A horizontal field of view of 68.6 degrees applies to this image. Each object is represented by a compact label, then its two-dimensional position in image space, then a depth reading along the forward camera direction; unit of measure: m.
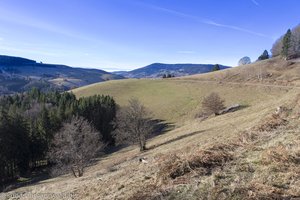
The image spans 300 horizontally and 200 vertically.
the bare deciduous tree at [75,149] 26.55
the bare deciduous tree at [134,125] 34.40
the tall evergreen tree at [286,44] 88.39
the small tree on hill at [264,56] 114.49
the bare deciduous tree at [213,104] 39.85
